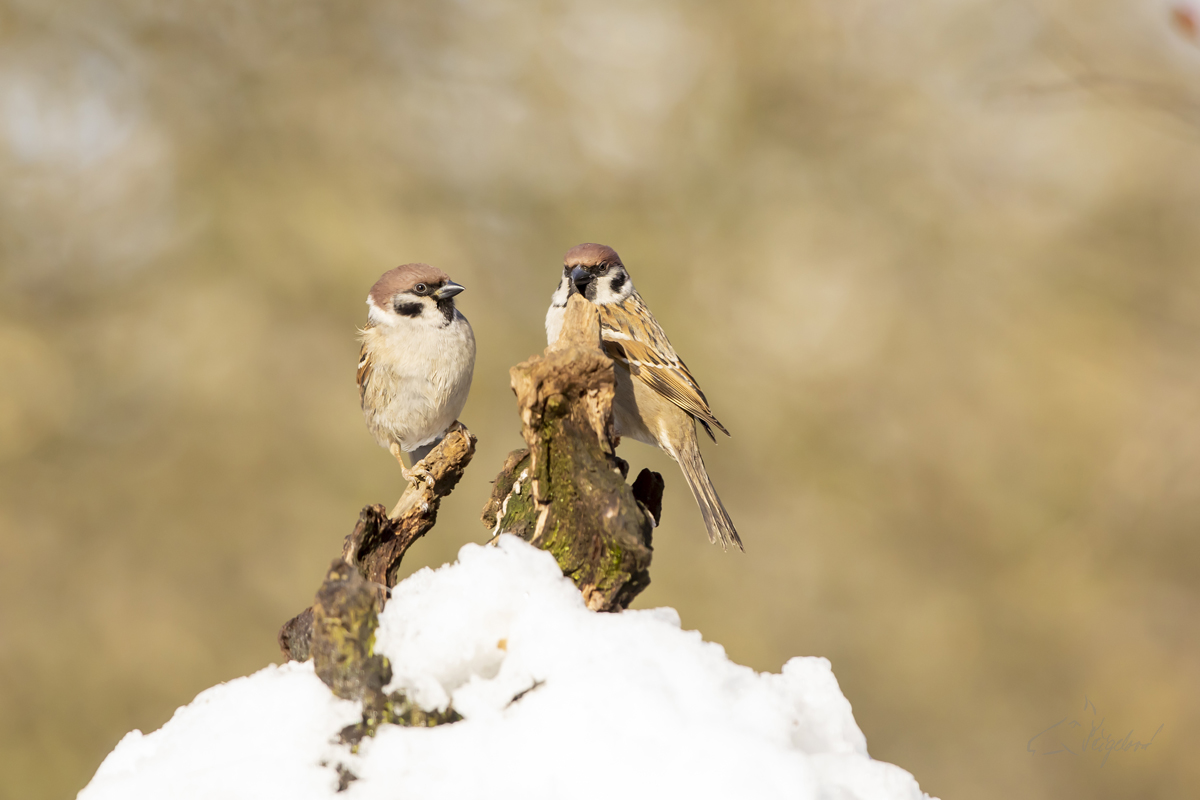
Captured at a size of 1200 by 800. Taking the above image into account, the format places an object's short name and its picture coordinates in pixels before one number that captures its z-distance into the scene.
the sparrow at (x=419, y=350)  6.85
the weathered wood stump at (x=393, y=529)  6.74
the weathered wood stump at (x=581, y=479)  6.56
